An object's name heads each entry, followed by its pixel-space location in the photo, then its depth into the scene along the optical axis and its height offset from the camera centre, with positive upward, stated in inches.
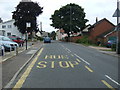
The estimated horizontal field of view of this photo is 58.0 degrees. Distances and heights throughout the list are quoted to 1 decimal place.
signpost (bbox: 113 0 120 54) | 417.0 +106.4
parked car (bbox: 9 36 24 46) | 706.6 +16.1
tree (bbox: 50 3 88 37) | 1307.6 +283.2
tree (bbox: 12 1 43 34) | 1184.8 +315.8
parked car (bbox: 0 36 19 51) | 433.2 -6.6
